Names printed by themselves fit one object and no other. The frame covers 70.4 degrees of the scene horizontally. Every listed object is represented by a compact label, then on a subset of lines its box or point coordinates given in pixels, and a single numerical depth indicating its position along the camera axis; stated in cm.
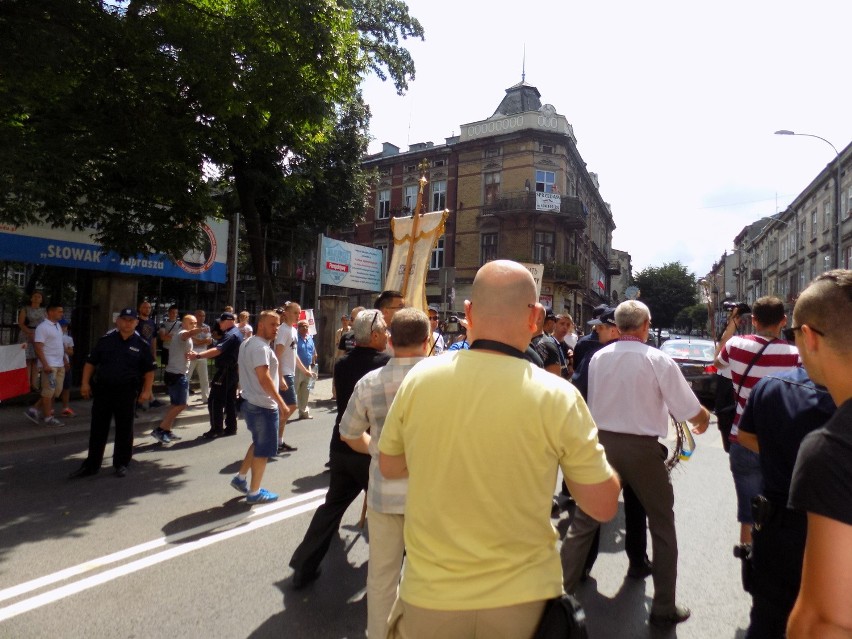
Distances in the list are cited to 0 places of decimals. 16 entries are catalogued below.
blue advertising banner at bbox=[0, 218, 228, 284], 1041
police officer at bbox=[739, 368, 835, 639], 207
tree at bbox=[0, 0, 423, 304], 714
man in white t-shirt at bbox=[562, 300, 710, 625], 346
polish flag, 800
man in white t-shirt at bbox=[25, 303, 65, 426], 872
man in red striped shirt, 375
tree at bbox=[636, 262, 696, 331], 5825
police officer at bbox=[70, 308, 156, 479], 648
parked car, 1286
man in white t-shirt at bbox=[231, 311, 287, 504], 545
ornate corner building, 3491
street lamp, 2158
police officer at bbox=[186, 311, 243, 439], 855
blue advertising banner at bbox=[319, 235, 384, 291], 1684
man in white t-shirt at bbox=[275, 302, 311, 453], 855
